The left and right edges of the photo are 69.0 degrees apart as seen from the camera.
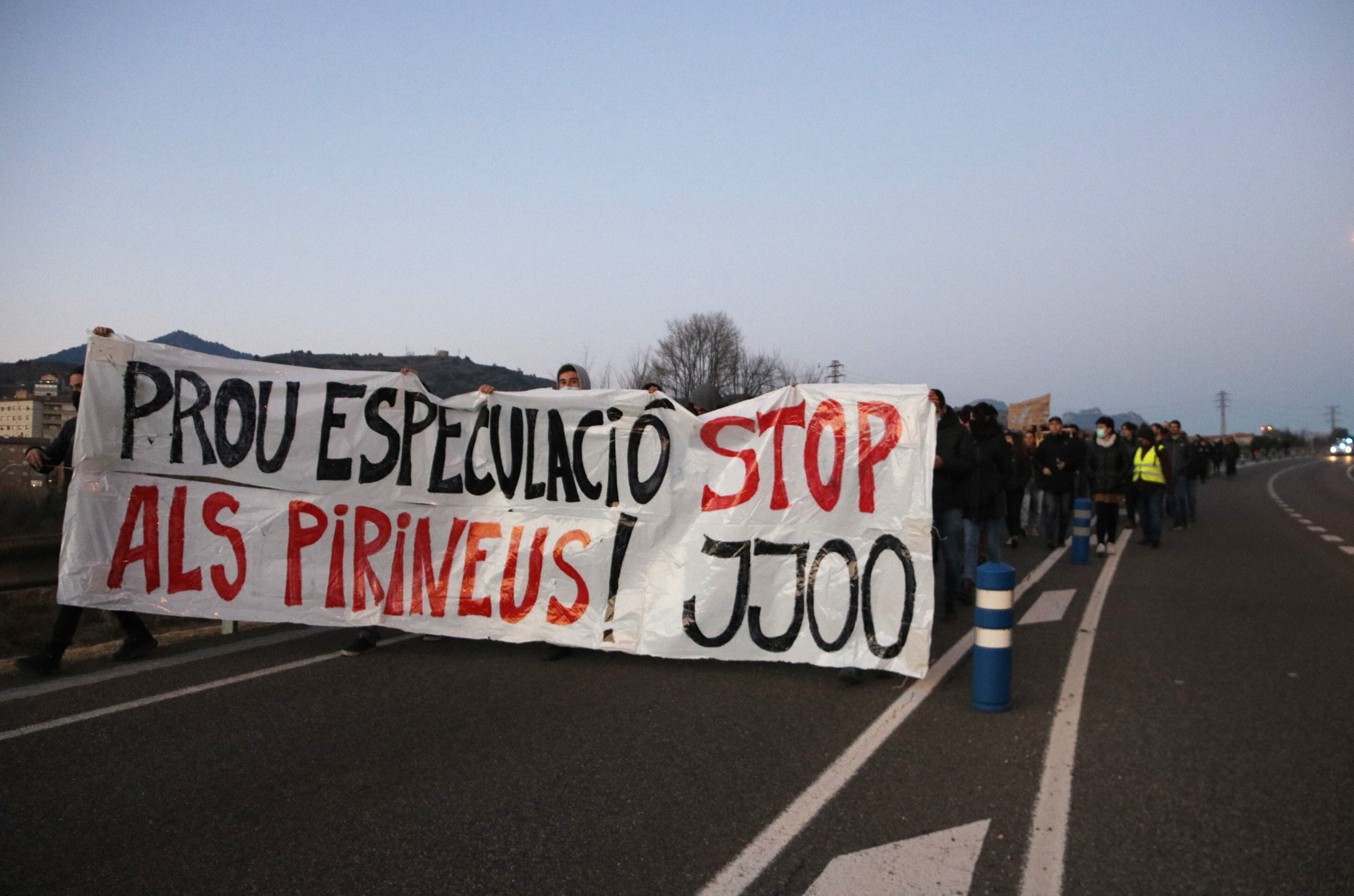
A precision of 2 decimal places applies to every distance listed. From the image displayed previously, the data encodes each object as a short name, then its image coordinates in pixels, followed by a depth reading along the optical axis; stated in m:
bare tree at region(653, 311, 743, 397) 68.06
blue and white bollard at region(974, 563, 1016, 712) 5.49
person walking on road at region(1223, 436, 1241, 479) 48.28
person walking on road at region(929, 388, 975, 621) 8.70
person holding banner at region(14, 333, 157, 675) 6.49
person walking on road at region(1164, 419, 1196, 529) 18.12
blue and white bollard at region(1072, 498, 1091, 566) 13.18
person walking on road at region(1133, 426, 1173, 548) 15.15
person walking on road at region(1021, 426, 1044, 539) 17.83
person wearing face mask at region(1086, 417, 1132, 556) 14.16
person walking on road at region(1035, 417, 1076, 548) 15.08
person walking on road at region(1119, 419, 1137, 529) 15.77
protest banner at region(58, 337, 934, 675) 6.55
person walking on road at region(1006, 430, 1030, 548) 15.59
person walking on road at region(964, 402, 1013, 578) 10.10
